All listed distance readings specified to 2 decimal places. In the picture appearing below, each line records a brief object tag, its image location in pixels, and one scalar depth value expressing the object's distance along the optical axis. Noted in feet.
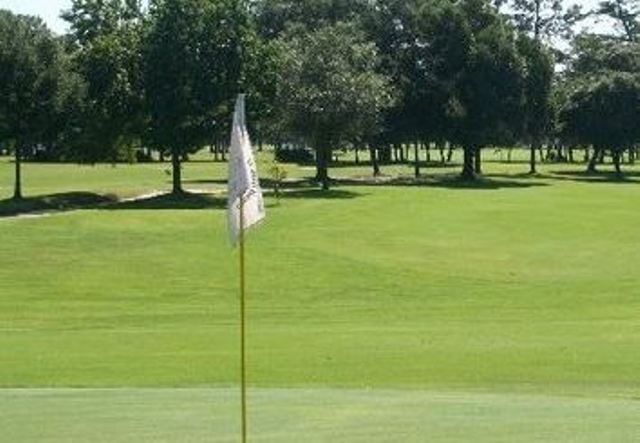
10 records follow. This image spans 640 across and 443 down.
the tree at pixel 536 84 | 290.97
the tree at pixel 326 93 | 224.74
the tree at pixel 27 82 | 193.16
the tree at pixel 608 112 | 316.19
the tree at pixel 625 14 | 442.91
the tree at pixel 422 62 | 278.46
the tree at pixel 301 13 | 328.29
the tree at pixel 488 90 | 277.03
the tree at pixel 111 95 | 211.82
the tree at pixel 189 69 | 213.05
